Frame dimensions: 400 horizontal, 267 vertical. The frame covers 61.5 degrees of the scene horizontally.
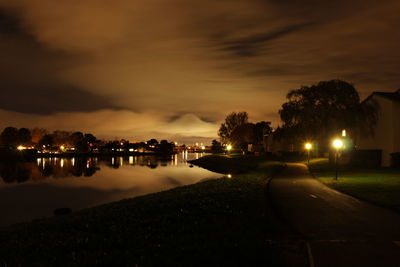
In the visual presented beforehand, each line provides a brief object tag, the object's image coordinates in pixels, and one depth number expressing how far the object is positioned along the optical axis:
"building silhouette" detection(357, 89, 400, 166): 38.85
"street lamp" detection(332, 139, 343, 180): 29.16
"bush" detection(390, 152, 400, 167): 37.41
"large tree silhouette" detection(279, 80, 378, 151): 41.50
